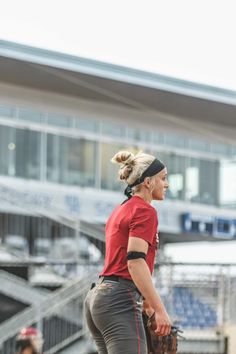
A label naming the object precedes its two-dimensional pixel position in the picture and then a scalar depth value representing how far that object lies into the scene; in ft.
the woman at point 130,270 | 29.47
